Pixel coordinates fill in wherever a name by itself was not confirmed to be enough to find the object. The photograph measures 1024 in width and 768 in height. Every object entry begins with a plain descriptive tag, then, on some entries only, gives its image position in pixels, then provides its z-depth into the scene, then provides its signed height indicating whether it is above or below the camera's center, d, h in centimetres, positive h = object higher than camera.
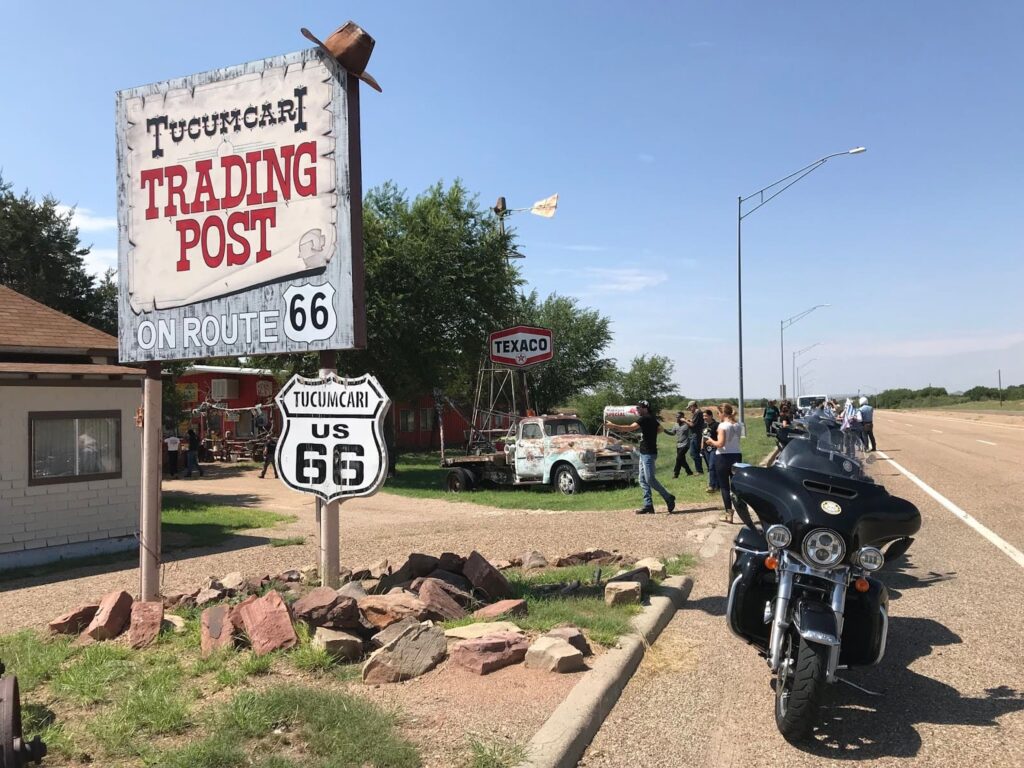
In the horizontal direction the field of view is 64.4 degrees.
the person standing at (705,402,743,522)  1205 -63
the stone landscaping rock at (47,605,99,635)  633 -162
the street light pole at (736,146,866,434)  2852 +535
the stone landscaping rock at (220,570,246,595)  738 -158
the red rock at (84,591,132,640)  604 -153
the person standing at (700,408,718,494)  1405 -78
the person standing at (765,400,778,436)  2947 -37
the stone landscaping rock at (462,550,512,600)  690 -145
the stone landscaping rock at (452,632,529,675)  505 -154
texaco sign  2367 +182
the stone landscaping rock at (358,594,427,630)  593 -147
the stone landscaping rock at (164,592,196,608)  701 -165
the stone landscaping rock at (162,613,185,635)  617 -162
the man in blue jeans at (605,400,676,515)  1273 -69
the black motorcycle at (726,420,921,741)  409 -94
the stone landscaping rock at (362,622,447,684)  496 -154
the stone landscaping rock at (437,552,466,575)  723 -138
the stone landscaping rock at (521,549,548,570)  869 -165
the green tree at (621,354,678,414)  5878 +196
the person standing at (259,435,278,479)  2503 -130
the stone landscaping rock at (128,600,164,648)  586 -154
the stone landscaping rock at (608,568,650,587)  725 -153
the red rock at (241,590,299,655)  539 -145
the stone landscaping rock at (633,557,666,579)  782 -158
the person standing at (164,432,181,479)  2436 -123
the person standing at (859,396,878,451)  2525 -43
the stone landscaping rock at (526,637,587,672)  500 -155
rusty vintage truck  1766 -119
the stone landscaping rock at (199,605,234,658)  551 -151
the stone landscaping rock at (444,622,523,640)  557 -154
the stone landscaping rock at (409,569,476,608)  655 -148
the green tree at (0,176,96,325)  2569 +508
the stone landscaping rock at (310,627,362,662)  525 -151
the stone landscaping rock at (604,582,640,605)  665 -154
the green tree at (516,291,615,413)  4909 +361
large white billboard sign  663 +171
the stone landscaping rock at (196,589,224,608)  699 -160
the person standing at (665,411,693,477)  1864 -75
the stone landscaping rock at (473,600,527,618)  612 -153
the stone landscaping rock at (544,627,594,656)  531 -152
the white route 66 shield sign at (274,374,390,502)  646 -21
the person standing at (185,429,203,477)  2564 -132
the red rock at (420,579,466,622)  612 -148
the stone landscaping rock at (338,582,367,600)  653 -148
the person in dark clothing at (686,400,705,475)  1864 -55
